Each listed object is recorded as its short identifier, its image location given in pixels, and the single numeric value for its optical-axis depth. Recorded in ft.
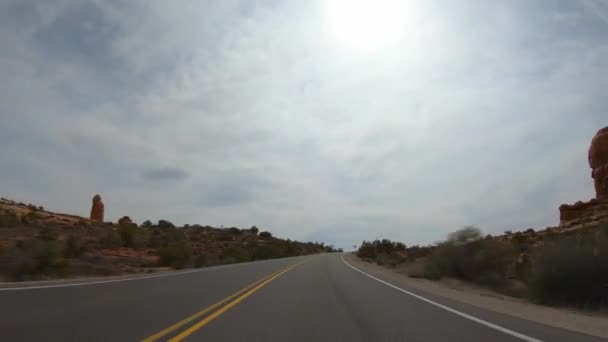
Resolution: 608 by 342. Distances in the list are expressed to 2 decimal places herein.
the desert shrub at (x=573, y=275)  45.39
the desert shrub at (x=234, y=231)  373.61
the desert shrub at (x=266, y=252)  223.10
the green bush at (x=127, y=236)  172.23
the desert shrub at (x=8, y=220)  158.32
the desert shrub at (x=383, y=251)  160.56
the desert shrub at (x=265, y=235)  393.56
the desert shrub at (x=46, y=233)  126.58
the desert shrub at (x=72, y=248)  109.65
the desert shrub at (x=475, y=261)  75.00
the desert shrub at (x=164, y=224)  321.19
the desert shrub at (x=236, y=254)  185.00
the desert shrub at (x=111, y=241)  156.53
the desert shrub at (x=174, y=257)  132.57
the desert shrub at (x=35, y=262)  72.23
